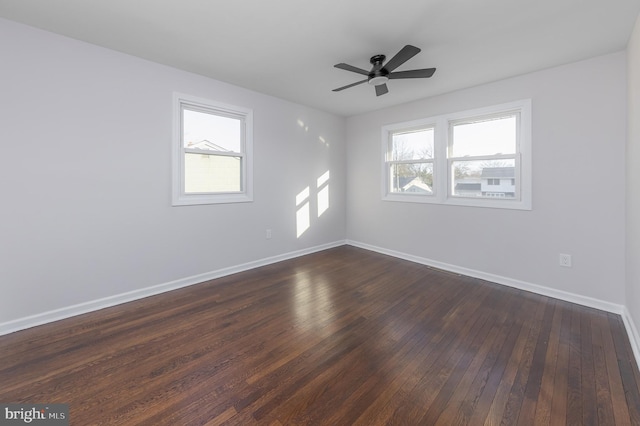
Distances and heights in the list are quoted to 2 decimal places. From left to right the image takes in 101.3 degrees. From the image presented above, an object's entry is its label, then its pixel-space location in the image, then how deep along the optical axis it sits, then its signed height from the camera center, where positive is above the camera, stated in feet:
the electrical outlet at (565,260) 9.56 -1.72
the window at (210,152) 10.61 +2.69
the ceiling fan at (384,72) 7.95 +4.57
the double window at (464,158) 10.75 +2.63
